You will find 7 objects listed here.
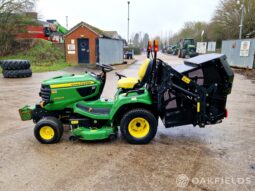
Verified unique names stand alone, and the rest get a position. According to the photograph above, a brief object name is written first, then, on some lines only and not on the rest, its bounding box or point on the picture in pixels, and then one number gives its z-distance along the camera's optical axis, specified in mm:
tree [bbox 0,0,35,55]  20672
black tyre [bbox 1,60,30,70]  12392
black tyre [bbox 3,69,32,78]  12516
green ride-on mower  3910
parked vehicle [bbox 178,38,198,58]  29922
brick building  18547
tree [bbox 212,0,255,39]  30406
